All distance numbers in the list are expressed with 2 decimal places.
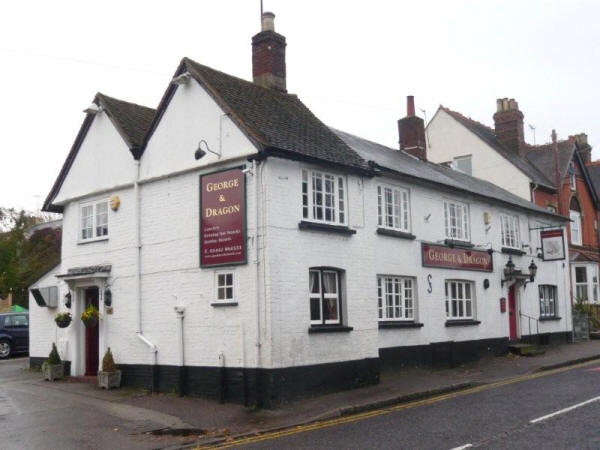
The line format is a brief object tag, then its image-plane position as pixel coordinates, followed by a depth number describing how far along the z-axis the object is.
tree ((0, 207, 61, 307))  41.22
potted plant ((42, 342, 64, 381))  17.77
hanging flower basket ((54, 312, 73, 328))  17.94
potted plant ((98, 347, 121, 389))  16.28
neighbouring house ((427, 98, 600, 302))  32.56
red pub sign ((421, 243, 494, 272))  19.91
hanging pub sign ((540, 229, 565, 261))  25.36
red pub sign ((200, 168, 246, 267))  14.36
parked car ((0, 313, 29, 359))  25.92
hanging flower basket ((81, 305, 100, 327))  17.16
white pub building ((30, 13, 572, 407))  14.17
